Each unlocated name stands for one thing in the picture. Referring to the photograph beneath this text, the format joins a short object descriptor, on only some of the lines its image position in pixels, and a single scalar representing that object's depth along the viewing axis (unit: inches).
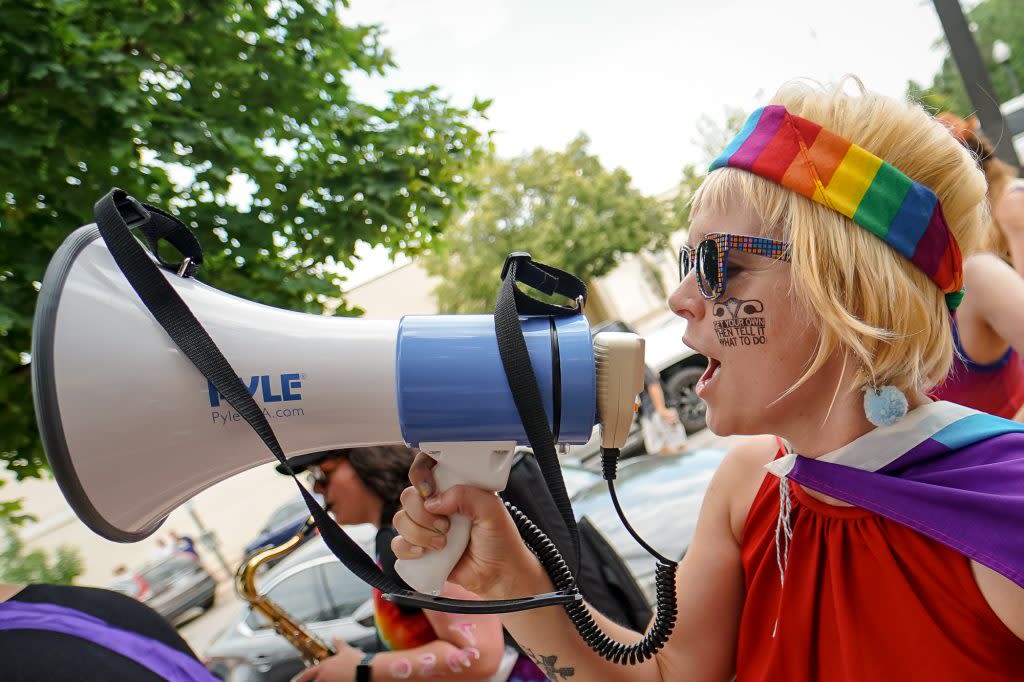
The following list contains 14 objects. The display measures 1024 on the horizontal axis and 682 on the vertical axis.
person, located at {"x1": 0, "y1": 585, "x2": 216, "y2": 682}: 48.0
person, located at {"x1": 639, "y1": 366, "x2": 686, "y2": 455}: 225.6
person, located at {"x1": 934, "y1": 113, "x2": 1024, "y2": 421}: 72.6
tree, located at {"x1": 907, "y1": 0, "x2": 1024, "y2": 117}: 678.5
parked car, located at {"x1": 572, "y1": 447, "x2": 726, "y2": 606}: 116.1
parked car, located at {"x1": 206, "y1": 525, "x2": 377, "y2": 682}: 154.7
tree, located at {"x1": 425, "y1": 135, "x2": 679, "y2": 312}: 634.2
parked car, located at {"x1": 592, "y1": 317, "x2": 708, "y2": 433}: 336.5
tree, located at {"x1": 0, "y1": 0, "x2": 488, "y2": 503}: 78.2
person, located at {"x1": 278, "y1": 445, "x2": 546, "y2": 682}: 74.8
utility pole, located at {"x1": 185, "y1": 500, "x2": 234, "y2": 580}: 520.7
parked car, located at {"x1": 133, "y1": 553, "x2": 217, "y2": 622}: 411.5
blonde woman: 38.5
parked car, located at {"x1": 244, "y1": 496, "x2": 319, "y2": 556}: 283.3
